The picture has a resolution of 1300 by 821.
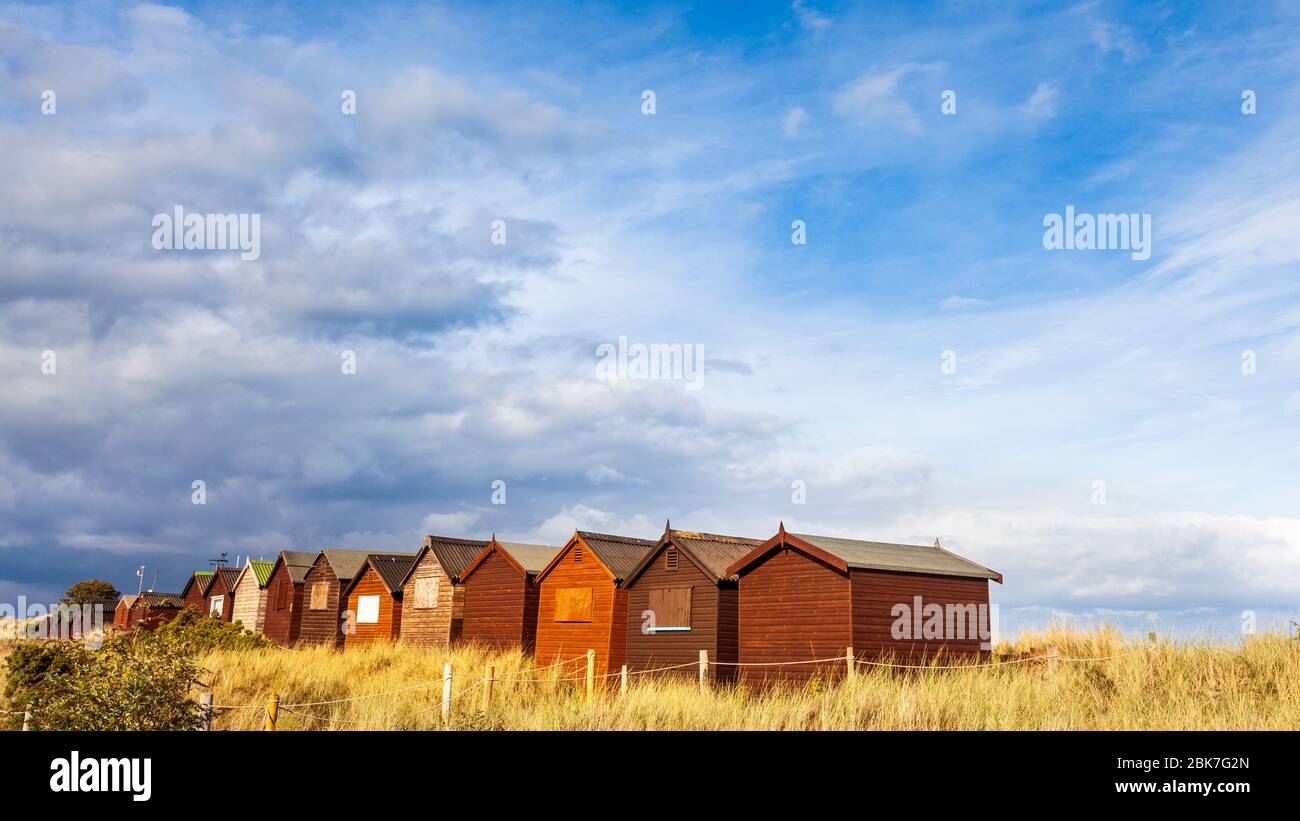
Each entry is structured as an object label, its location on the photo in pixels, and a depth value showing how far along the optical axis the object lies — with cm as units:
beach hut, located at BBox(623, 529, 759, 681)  2903
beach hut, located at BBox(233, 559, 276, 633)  5584
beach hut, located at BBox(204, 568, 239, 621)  5909
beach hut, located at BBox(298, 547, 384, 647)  4809
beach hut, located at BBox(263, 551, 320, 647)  5188
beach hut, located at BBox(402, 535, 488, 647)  4069
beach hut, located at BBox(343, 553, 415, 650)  4394
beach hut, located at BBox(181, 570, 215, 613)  6350
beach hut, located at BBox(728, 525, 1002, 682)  2531
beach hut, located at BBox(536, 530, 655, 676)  3297
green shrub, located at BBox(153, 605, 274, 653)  4053
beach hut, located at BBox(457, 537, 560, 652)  3711
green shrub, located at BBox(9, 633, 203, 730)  1466
